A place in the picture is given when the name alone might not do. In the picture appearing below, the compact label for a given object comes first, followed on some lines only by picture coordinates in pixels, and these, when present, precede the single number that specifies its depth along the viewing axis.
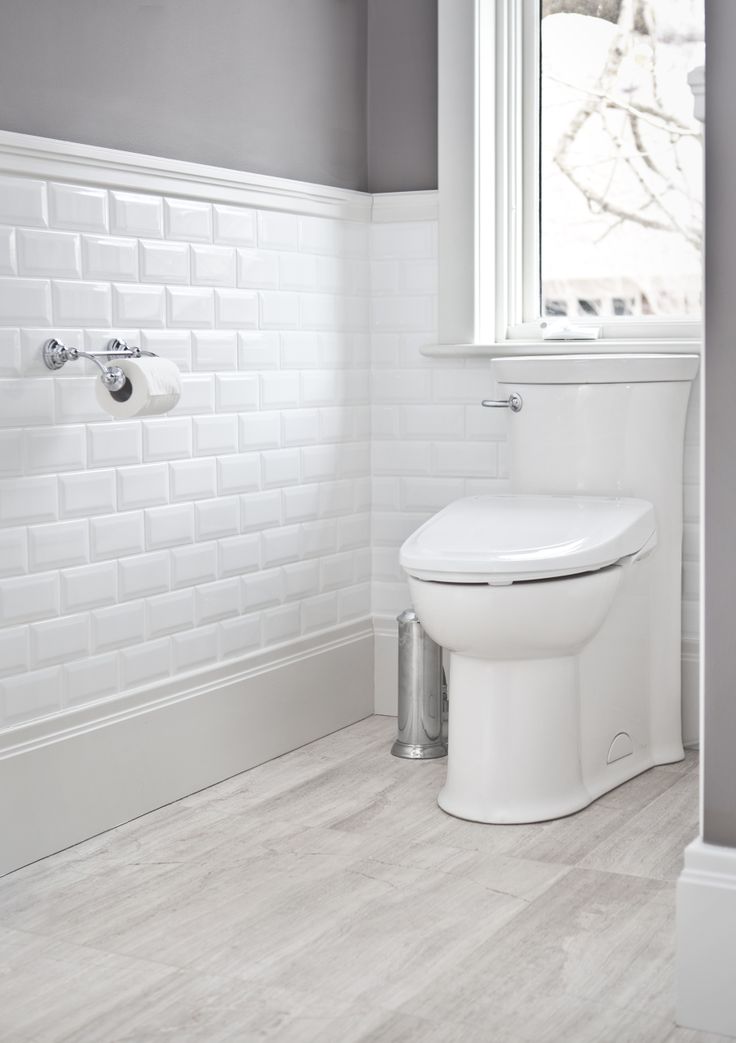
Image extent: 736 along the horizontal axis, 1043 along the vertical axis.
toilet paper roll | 2.30
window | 3.12
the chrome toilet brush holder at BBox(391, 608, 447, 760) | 3.00
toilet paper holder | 2.30
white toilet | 2.46
